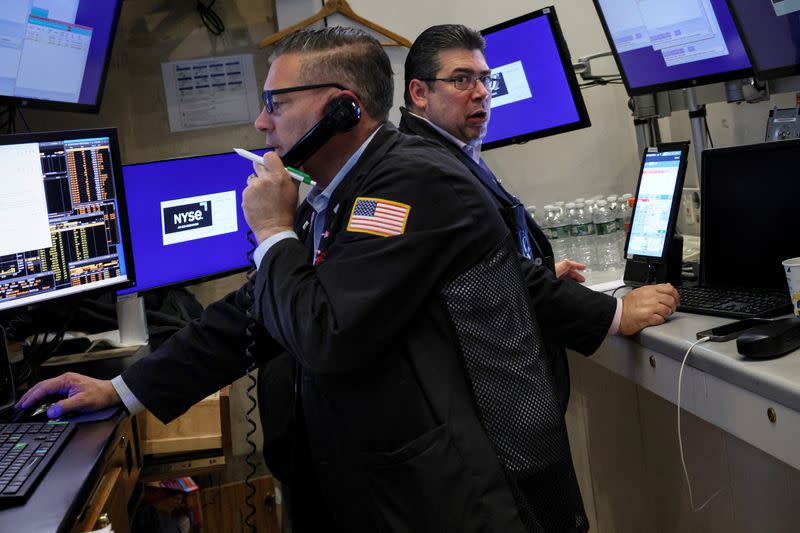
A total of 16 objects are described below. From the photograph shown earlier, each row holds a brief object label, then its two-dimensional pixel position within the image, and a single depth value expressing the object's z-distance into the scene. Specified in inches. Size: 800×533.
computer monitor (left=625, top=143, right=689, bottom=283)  79.0
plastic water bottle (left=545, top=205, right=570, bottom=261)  114.6
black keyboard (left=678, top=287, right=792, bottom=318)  66.0
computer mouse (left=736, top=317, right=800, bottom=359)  55.3
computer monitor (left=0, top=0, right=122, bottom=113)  88.8
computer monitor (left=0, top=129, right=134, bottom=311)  73.3
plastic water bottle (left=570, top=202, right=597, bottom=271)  111.7
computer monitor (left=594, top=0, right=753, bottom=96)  86.4
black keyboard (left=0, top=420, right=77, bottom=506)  46.8
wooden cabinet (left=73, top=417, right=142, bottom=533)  55.9
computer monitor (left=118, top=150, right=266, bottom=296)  95.2
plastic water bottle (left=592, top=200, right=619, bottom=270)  109.8
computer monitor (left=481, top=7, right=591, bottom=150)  109.6
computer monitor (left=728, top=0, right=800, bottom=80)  71.8
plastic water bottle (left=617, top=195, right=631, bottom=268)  111.5
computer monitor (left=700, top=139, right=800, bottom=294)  70.2
